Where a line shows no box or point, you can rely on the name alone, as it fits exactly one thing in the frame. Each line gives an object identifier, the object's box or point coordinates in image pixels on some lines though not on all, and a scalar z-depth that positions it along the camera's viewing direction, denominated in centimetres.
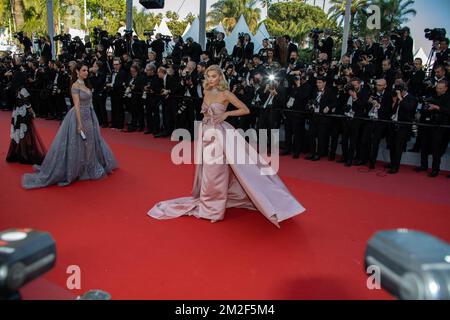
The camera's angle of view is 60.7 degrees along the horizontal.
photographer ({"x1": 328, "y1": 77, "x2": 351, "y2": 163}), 727
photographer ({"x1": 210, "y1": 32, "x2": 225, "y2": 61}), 1179
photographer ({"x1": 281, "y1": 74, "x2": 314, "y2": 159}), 763
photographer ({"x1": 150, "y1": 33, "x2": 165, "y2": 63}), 1302
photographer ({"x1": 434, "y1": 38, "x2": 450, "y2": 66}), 845
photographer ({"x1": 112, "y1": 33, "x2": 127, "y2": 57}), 1321
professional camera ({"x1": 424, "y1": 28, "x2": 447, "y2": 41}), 870
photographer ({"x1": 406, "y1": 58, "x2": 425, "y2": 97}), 816
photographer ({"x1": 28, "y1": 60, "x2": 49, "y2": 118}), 1137
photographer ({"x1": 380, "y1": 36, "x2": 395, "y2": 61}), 958
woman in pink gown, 409
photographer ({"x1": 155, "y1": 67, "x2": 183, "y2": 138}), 892
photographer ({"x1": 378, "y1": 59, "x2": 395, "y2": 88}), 820
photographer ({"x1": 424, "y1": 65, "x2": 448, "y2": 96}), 695
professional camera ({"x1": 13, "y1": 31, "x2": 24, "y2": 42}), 1517
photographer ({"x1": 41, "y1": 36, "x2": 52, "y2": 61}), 1448
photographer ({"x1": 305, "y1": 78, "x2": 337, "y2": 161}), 730
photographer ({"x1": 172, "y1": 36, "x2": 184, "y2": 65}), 1224
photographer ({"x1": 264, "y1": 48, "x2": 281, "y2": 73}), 821
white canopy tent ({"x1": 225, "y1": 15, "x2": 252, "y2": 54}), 1964
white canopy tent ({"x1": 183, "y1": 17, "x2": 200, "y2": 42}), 2065
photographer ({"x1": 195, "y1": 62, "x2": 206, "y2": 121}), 884
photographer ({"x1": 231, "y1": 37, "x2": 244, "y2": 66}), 1141
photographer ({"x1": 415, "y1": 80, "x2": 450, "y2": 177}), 655
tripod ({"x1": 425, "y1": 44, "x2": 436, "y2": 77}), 986
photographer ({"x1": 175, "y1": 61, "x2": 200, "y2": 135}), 880
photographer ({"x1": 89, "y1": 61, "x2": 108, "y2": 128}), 1016
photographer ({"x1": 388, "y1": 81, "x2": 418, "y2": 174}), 664
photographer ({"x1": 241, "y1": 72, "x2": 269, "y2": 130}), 805
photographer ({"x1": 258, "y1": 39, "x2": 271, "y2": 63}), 960
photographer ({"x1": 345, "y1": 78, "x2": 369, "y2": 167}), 704
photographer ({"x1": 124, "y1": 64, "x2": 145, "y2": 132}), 939
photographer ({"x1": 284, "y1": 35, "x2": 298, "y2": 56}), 1020
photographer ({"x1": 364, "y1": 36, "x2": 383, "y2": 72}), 954
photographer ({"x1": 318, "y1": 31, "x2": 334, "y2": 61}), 1071
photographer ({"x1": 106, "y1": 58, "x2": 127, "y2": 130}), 976
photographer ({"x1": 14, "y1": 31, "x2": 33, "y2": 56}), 1529
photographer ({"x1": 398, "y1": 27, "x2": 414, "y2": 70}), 967
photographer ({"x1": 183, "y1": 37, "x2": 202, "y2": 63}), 1203
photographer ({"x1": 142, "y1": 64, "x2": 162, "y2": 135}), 919
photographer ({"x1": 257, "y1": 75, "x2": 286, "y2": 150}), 781
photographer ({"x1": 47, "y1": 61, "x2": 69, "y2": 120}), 1083
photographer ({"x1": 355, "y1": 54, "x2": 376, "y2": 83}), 865
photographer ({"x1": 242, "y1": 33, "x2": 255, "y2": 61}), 1134
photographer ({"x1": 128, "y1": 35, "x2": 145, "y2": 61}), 1298
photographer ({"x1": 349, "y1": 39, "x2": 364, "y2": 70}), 930
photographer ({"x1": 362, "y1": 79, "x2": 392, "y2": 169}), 688
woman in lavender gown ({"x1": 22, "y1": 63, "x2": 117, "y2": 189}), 527
